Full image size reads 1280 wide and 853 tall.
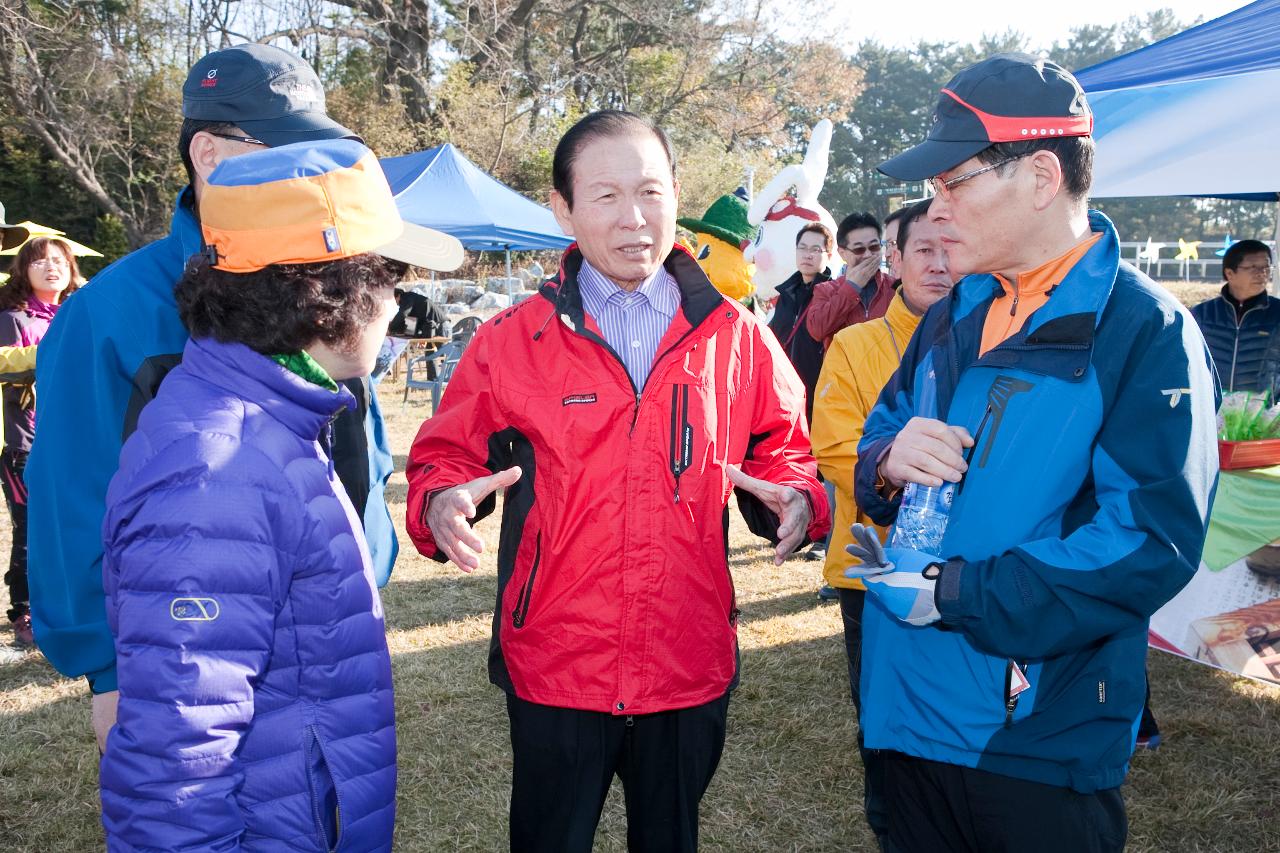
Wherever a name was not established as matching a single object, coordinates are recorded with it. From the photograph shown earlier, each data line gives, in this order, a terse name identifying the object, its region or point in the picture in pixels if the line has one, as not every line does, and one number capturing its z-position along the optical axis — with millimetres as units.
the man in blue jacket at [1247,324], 5727
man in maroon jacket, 5074
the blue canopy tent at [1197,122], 3389
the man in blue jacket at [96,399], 1691
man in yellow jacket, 2914
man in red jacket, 1913
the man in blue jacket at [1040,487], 1432
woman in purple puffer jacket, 1205
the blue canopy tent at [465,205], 11695
